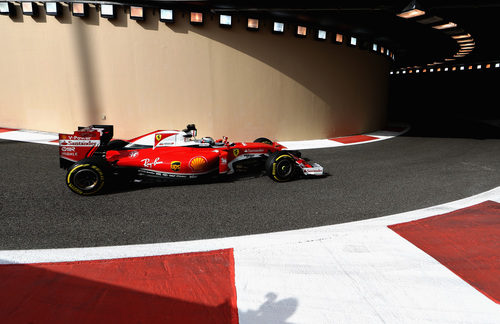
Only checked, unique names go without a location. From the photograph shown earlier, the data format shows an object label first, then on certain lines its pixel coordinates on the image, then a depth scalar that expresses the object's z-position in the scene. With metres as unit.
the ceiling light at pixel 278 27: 9.40
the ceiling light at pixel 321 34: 10.12
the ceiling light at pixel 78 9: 8.58
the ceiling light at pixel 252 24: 9.11
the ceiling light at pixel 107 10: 8.57
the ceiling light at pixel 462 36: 11.84
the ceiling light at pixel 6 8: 9.03
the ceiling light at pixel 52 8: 8.65
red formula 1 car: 4.80
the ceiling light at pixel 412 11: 7.48
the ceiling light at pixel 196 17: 8.77
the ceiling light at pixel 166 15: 8.62
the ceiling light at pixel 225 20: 8.89
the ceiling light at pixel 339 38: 10.56
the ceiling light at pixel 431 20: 8.75
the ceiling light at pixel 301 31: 9.74
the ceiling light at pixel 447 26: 9.64
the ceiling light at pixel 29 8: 8.84
